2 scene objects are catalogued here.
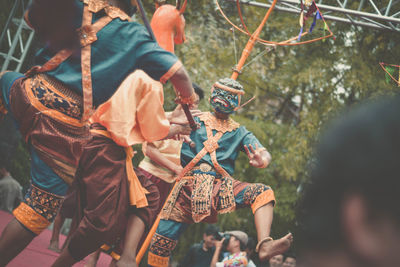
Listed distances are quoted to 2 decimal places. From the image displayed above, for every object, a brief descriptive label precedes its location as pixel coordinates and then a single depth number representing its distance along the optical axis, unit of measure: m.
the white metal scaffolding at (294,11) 6.43
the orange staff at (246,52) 4.34
